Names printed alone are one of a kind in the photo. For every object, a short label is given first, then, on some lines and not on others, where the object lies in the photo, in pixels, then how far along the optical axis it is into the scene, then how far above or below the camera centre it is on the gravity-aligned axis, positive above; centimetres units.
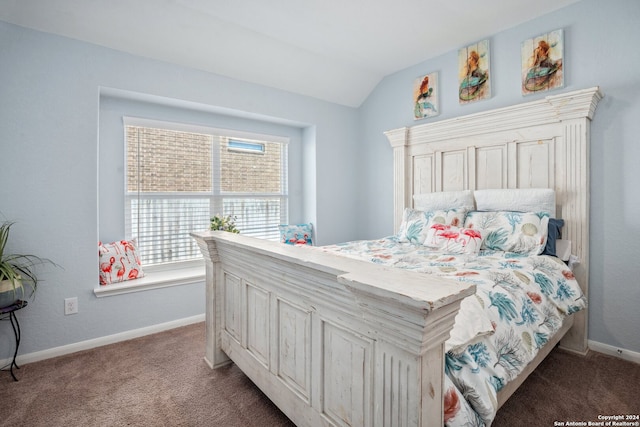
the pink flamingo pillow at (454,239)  233 -20
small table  202 -71
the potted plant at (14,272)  199 -39
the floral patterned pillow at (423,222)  269 -8
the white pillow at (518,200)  243 +10
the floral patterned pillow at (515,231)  225 -13
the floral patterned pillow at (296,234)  379 -25
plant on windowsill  313 -12
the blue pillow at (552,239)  227 -19
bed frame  84 -32
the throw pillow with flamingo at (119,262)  263 -42
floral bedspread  102 -46
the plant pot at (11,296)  214 -57
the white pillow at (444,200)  288 +12
